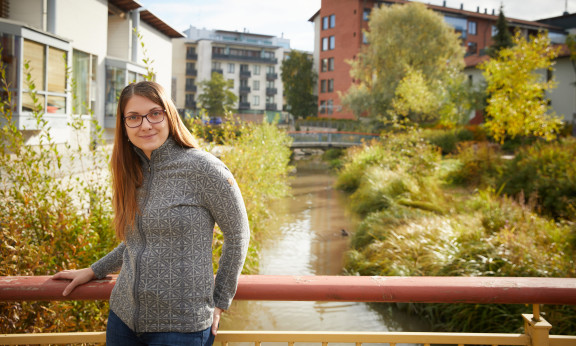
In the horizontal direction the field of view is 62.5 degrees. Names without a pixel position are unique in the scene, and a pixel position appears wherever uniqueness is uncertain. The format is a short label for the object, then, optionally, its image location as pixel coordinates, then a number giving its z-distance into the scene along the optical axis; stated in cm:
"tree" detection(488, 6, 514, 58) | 3512
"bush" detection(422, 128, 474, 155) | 2553
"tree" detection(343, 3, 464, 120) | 3192
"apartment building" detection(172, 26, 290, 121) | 6512
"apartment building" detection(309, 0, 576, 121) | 4766
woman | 187
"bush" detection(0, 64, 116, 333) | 364
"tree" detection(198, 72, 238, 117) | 5334
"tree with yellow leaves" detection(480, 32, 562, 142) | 1733
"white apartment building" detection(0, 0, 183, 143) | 1265
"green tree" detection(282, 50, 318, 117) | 5662
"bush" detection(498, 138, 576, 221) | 1035
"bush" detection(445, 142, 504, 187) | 1499
